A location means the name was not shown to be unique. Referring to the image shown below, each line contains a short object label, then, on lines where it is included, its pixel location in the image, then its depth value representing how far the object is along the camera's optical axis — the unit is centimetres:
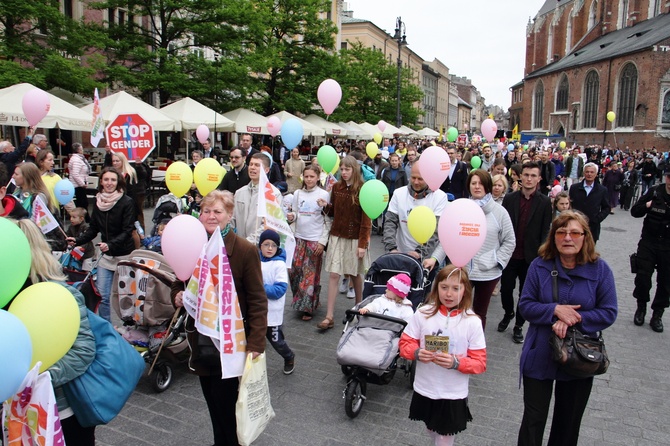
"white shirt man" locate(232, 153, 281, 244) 587
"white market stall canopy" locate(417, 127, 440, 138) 4341
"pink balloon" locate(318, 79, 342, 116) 1108
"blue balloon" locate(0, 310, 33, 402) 180
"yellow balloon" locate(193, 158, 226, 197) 654
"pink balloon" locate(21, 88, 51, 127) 990
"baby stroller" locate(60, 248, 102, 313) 581
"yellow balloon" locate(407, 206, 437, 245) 525
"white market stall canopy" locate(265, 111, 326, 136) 2136
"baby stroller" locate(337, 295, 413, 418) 433
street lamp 2635
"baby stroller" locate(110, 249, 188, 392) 479
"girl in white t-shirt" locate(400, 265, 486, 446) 329
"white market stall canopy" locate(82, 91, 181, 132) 1414
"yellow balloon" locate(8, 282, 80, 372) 213
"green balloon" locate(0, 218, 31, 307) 218
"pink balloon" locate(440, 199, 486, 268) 433
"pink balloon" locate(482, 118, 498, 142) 1773
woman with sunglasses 324
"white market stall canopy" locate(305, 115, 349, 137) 2573
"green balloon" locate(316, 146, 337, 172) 880
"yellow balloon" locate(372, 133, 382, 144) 2161
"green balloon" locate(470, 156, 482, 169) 1439
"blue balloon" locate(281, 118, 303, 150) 1042
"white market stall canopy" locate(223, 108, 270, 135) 1923
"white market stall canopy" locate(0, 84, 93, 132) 1263
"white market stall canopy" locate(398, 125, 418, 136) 3406
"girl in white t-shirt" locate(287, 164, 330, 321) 661
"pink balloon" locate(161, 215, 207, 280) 340
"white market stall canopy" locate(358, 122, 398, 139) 3079
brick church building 4762
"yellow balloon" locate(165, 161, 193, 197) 662
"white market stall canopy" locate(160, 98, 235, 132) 1600
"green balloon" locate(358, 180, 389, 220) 594
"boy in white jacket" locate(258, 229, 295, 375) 491
